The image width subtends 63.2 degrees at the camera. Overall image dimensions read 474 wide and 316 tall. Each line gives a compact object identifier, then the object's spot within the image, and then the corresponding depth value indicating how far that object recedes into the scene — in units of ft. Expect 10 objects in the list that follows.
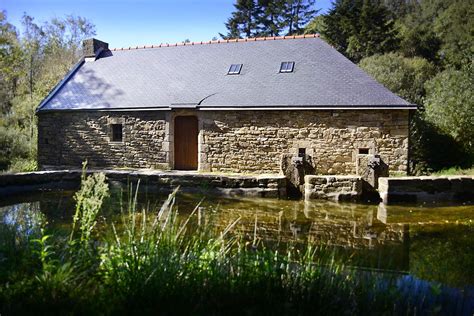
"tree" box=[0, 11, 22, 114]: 51.11
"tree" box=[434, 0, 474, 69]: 74.90
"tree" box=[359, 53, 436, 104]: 61.16
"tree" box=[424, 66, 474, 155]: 43.88
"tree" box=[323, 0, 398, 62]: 81.25
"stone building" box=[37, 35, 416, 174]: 36.83
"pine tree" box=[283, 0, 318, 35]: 101.96
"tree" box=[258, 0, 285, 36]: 100.78
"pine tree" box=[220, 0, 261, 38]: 101.32
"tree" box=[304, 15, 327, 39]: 89.04
